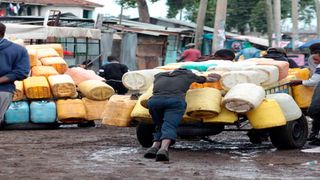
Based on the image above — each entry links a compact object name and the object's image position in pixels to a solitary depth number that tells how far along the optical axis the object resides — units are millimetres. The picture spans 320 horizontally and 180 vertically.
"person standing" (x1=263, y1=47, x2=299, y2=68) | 14845
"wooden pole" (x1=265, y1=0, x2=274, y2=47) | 40062
